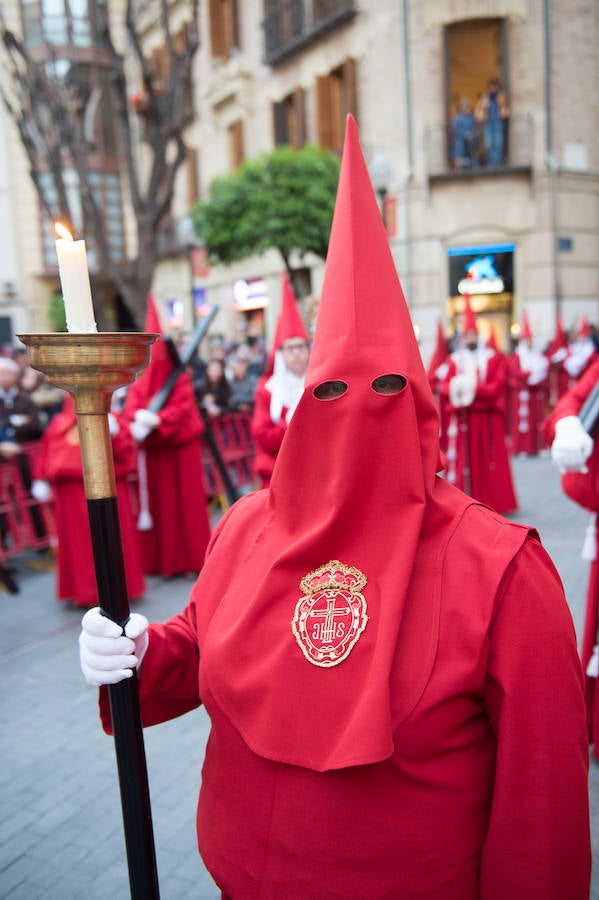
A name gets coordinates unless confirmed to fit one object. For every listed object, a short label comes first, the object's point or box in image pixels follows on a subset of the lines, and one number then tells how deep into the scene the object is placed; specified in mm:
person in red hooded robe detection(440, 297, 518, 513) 8016
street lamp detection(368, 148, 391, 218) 10141
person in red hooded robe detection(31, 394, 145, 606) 5672
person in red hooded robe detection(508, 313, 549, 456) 11969
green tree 14109
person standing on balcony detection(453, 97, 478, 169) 17391
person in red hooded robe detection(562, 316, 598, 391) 12750
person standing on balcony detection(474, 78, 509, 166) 17188
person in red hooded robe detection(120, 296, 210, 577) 6566
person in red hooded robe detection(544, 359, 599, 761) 3012
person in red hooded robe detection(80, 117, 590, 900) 1354
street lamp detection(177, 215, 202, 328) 14930
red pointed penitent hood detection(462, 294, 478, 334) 8859
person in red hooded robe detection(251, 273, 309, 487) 5320
